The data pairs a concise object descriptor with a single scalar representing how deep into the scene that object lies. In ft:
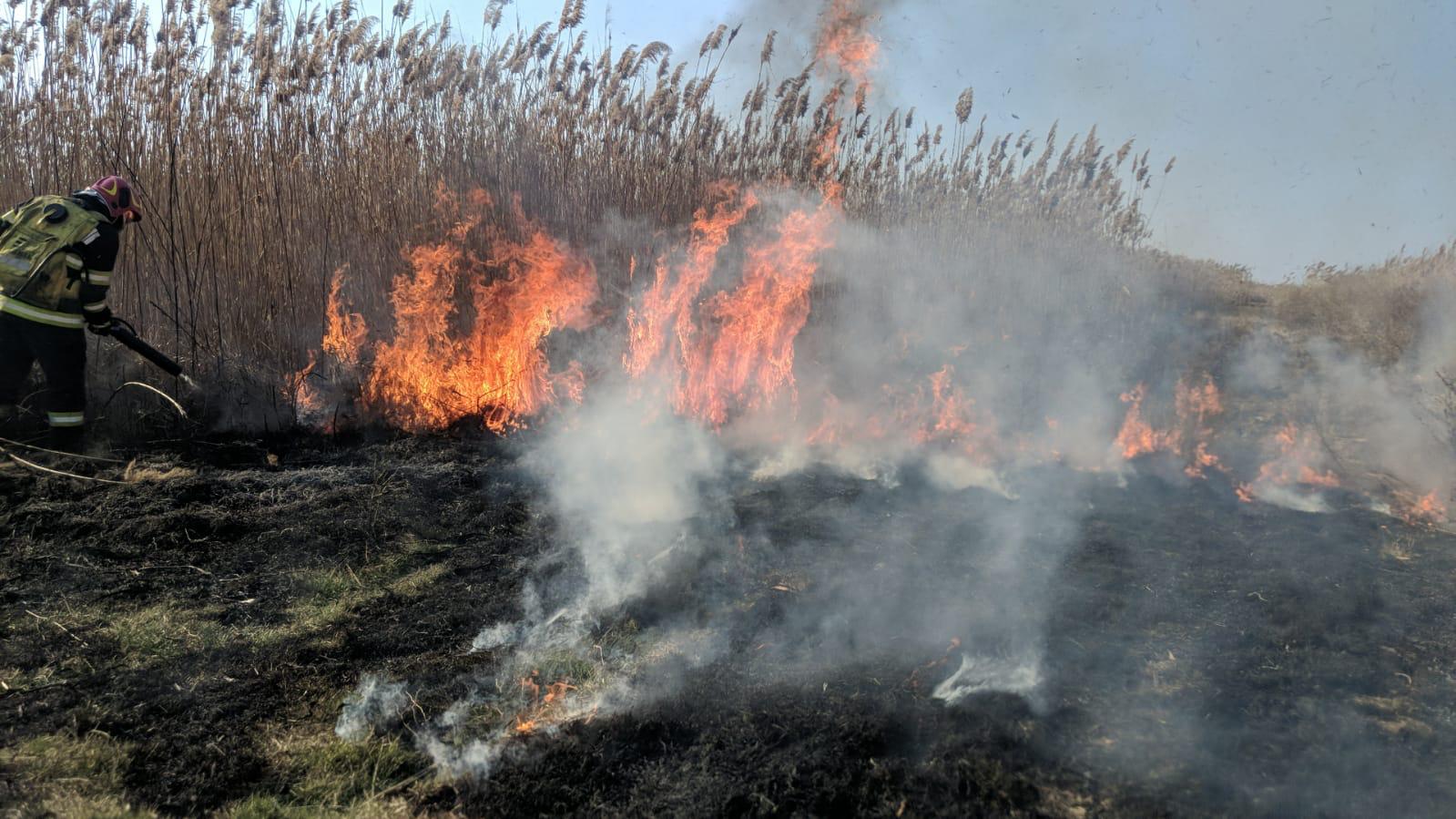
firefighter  15.44
